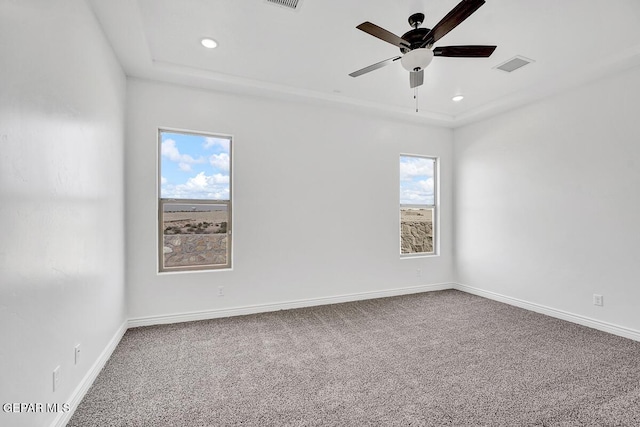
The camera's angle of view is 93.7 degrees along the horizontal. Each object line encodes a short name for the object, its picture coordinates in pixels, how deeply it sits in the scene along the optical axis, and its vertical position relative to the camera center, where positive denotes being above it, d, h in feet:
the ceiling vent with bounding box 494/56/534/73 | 9.84 +5.03
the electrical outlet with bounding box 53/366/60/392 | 5.44 -3.01
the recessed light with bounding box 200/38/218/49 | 8.93 +5.14
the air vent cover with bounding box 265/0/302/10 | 7.27 +5.13
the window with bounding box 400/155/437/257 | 15.81 +0.39
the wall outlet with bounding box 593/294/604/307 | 10.68 -3.17
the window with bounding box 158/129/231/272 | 11.44 +0.47
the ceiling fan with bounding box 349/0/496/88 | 6.70 +4.08
